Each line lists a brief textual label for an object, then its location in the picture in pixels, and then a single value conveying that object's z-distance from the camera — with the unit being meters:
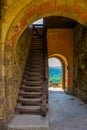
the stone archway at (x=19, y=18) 1.62
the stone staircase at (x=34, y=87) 2.25
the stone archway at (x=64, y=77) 4.51
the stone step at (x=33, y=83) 2.75
